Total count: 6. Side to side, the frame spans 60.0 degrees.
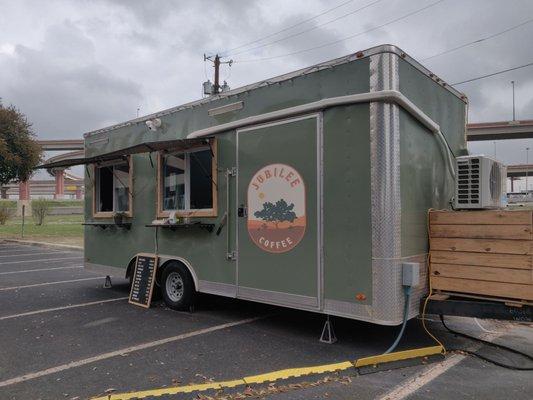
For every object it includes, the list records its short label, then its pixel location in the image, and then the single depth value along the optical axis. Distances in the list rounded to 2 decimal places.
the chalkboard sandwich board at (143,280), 6.91
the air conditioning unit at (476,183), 5.04
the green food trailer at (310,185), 4.50
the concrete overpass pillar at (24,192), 76.94
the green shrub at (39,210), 29.44
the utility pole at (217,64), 29.03
